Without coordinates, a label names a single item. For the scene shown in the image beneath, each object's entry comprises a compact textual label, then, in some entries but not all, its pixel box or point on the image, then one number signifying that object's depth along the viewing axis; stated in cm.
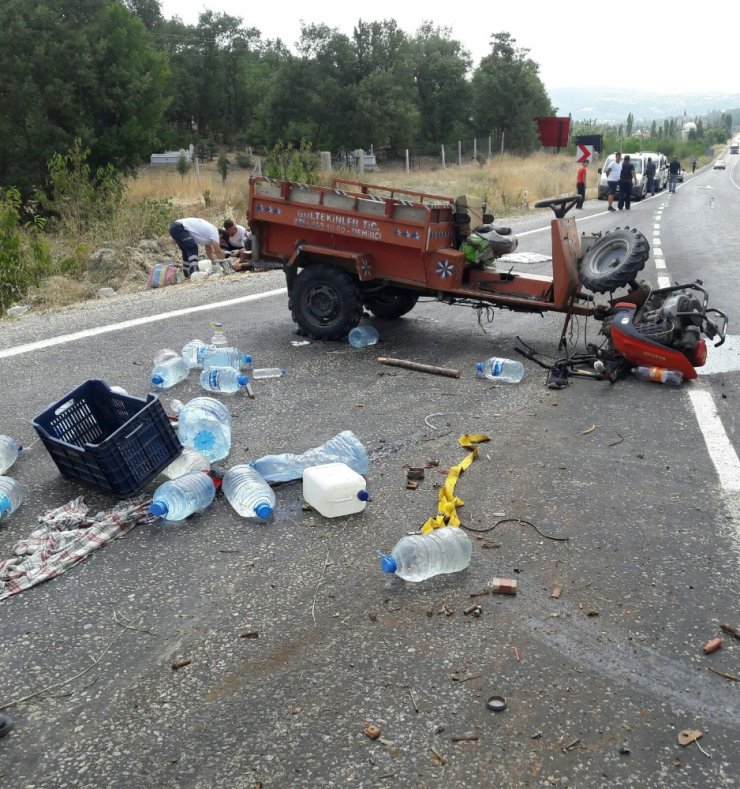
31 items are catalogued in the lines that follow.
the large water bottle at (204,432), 517
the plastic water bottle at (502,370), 693
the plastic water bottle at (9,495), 436
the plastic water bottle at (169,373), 666
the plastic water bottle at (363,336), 793
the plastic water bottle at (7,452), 499
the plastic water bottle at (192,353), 729
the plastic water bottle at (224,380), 656
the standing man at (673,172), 4025
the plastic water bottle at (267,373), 703
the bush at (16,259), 1226
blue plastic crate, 443
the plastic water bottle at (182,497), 429
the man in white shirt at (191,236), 1314
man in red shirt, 2898
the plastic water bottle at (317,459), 481
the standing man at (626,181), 2697
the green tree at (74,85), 2933
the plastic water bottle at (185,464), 473
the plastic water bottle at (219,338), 784
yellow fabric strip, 417
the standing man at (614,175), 2842
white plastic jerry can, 436
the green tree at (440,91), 6203
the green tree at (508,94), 6156
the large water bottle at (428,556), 376
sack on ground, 1281
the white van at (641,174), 3189
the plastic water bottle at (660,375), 663
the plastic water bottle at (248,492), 432
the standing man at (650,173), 3653
